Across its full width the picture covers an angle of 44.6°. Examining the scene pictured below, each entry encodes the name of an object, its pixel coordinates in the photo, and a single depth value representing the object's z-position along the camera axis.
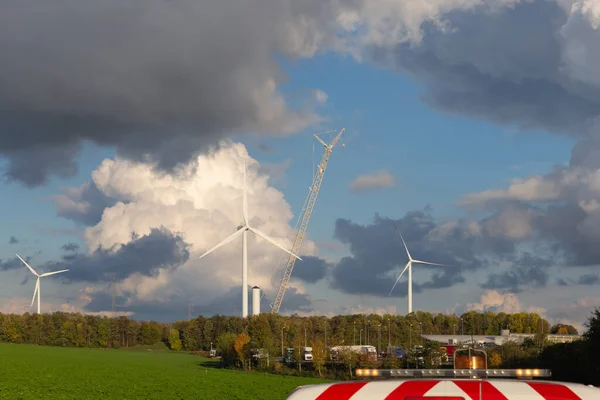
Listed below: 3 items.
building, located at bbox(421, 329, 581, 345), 190.64
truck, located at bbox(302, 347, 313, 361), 177.00
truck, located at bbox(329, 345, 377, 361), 169.45
